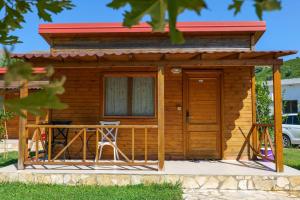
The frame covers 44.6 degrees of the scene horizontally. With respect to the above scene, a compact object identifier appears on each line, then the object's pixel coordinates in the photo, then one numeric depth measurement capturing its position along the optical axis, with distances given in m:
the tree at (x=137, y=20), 0.68
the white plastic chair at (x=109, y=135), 8.51
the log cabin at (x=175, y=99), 9.47
